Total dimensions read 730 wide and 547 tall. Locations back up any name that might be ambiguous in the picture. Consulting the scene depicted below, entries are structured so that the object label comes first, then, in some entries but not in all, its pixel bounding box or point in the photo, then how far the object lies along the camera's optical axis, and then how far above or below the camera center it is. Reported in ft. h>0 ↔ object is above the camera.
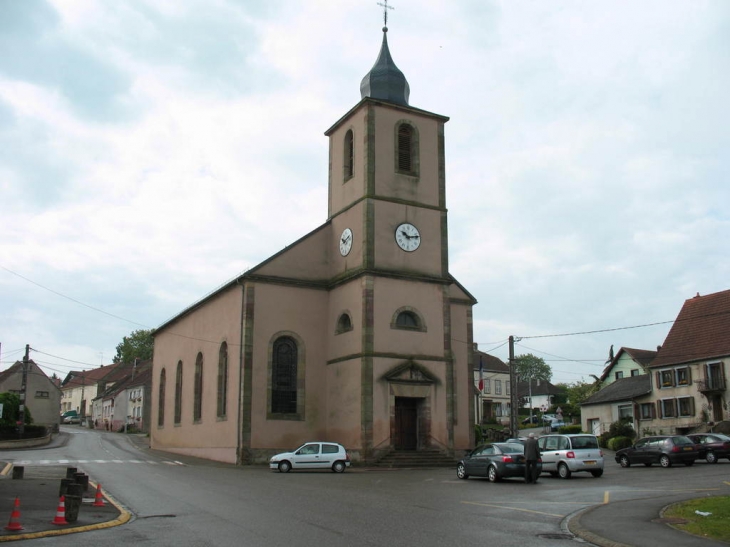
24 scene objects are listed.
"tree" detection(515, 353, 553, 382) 481.46 +28.27
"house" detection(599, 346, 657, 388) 207.92 +13.43
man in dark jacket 72.95 -4.34
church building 108.78 +13.96
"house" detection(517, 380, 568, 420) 365.28 +9.15
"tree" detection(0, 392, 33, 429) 176.96 +0.78
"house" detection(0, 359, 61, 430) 244.63 +7.29
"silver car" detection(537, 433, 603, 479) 80.28 -4.58
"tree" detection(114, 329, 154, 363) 367.86 +33.14
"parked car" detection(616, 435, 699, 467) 96.78 -4.93
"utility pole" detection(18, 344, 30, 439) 168.96 +1.40
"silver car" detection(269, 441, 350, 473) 93.66 -5.58
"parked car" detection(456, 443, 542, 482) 74.70 -4.89
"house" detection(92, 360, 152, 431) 256.93 +4.56
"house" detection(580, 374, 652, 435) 168.96 +2.40
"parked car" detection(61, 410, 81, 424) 347.77 -1.33
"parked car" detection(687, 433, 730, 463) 100.48 -4.45
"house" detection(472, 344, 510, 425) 295.89 +9.87
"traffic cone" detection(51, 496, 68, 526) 41.88 -5.60
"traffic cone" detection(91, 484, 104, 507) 51.06 -5.78
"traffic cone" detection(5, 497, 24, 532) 38.29 -5.42
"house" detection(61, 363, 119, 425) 349.61 +12.71
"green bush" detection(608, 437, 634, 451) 142.59 -5.61
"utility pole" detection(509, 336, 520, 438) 109.81 +3.56
